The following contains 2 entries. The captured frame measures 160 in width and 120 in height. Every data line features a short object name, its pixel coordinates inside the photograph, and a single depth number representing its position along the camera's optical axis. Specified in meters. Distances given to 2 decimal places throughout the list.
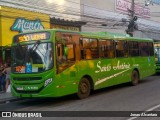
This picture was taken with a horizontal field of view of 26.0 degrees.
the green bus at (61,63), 12.34
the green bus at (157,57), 25.42
